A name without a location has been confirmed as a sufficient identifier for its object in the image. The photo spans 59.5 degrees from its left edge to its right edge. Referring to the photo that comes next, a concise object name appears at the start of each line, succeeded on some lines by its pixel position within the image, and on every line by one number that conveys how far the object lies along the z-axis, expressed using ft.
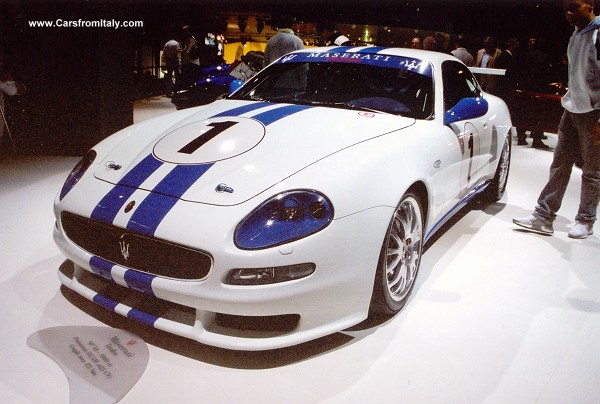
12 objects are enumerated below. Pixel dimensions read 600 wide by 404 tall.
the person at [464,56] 24.74
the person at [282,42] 17.31
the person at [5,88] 16.60
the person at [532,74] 25.80
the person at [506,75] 26.84
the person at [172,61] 36.65
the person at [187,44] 31.86
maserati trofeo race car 6.12
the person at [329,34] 19.71
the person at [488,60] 27.25
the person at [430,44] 23.12
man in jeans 11.35
